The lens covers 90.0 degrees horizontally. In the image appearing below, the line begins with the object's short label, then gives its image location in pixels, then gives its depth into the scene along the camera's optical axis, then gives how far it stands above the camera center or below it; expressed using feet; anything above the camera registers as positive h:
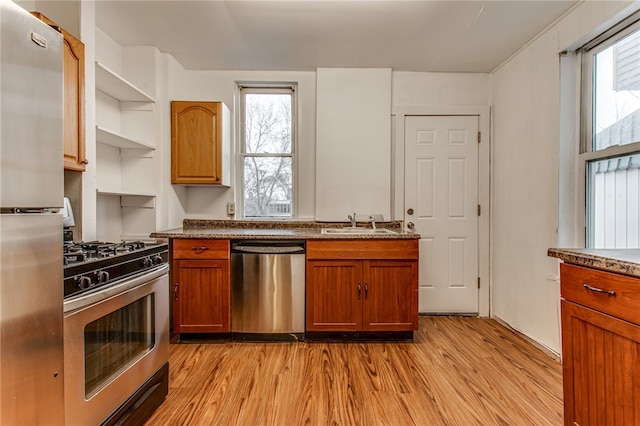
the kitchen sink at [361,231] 8.65 -0.61
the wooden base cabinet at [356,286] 8.40 -1.98
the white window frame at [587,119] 7.04 +2.13
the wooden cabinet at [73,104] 5.50 +1.88
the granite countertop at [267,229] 8.35 -0.59
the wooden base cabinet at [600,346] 3.55 -1.66
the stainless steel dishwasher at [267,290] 8.41 -2.10
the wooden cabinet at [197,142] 9.57 +2.06
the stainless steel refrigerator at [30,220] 2.94 -0.09
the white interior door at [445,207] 10.71 +0.12
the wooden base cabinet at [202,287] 8.34 -2.00
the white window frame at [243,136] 10.80 +2.52
